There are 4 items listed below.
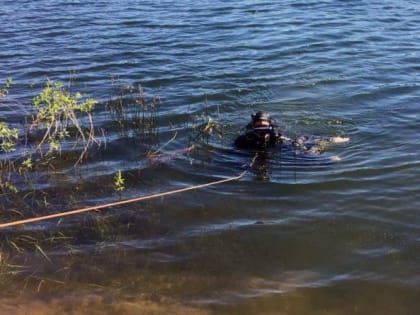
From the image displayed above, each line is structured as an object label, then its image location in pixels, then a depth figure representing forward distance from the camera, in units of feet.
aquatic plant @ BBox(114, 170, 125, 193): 21.56
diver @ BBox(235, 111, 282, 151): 24.68
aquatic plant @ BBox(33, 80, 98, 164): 21.86
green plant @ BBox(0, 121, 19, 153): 20.30
